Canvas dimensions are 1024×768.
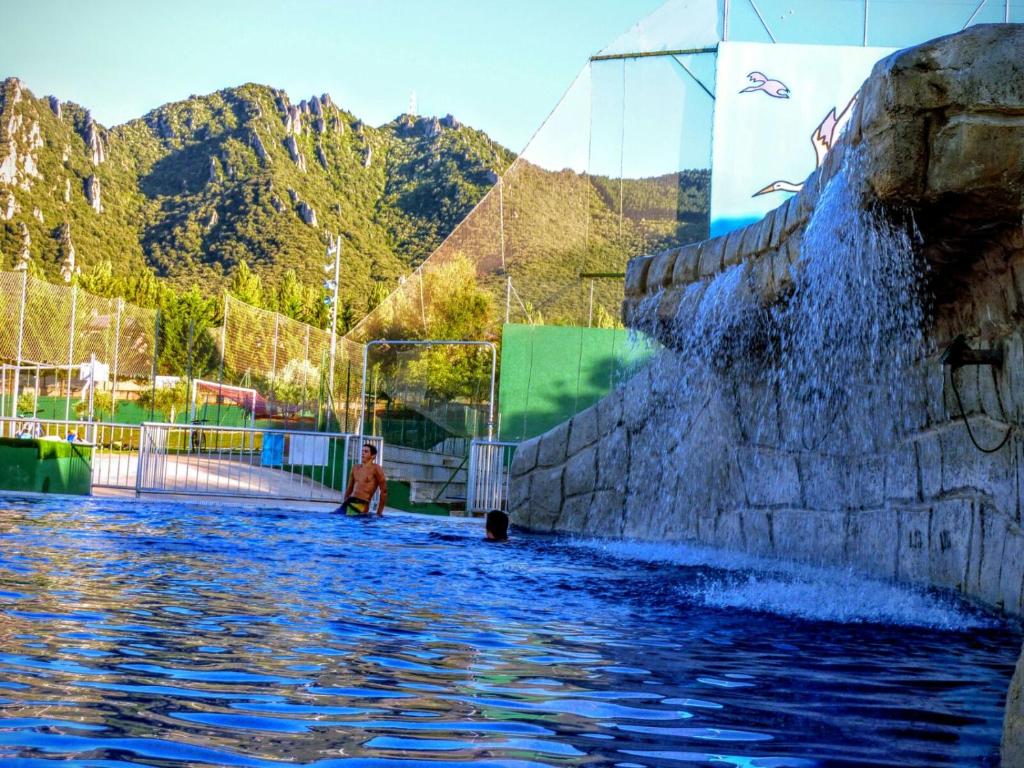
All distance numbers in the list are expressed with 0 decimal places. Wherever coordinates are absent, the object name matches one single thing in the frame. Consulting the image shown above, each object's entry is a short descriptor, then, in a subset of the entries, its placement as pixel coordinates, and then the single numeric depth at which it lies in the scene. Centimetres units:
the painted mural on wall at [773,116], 1953
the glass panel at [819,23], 1973
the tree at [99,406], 3319
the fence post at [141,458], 1731
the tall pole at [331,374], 2363
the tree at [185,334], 4359
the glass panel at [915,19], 1978
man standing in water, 1485
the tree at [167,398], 3612
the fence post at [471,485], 1662
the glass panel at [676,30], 2025
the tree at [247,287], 7462
